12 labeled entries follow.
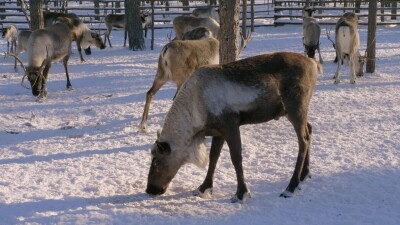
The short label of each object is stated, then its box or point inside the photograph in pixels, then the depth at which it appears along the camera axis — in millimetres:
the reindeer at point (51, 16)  16791
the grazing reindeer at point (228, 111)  4664
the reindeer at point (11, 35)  15169
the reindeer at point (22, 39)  13242
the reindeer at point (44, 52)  9555
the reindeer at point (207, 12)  20500
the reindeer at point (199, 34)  10263
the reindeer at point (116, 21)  19578
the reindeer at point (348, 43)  10531
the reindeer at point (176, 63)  7379
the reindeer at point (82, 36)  14289
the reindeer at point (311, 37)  13133
